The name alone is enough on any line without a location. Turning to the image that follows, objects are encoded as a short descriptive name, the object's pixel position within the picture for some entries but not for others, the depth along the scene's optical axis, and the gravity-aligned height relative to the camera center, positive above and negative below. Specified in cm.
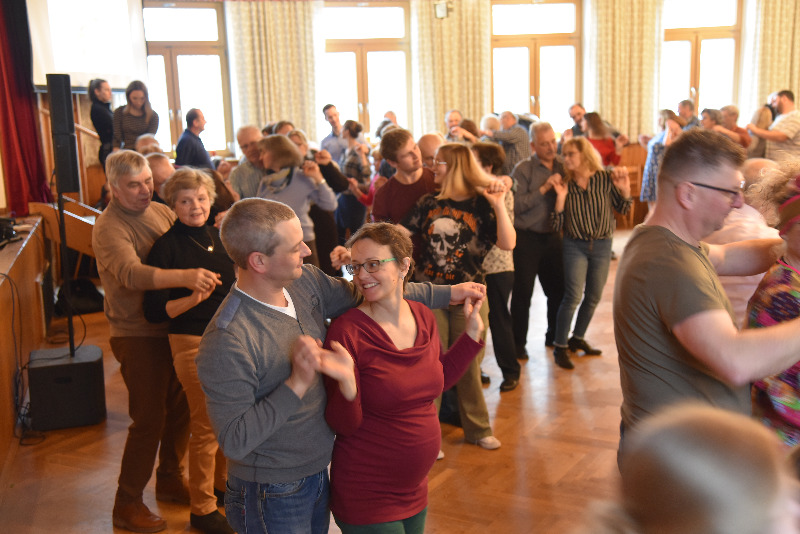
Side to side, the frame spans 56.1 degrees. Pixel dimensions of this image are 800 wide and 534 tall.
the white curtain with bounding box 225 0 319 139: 1073 +89
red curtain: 805 +16
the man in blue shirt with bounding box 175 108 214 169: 666 -18
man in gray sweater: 173 -59
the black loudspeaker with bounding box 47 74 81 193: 440 -2
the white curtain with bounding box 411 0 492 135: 1146 +83
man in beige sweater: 298 -80
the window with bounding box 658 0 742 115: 1234 +92
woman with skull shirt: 375 -58
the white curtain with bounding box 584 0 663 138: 1177 +76
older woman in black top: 286 -54
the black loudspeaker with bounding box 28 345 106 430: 429 -148
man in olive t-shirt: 161 -39
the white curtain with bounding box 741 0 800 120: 1198 +88
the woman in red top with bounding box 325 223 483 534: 196 -74
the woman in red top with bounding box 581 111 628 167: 841 -30
